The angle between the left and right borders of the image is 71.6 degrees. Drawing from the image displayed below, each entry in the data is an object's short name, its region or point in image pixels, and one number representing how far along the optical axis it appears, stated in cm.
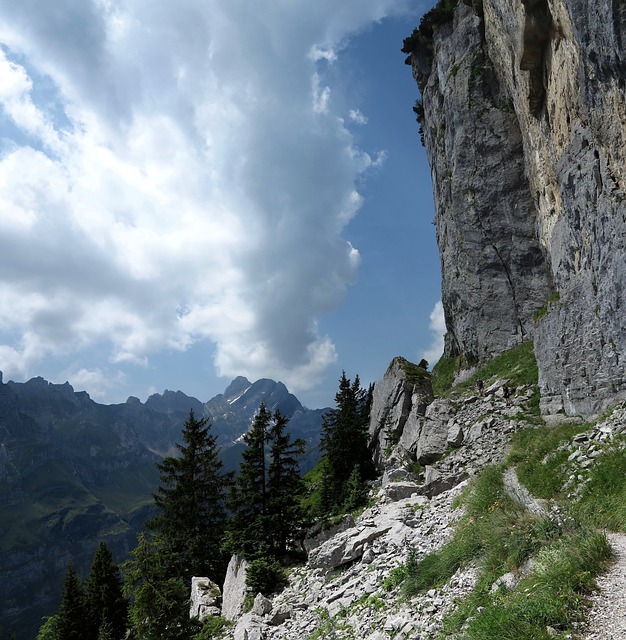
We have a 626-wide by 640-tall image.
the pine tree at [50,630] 3928
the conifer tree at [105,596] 3850
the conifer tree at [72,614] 3797
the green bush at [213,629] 1974
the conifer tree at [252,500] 2450
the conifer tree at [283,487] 2521
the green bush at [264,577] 2034
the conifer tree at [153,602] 2075
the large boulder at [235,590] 2067
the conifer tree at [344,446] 3834
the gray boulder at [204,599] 2317
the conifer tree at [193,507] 3206
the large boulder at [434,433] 3045
